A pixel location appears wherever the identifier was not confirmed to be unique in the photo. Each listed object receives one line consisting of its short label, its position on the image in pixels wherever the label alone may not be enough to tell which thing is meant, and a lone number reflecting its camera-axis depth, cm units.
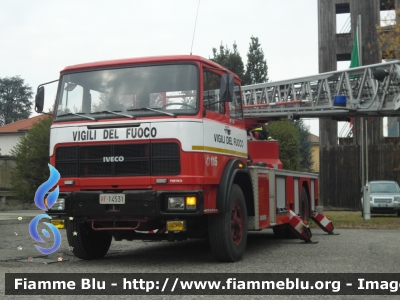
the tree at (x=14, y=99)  8062
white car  2603
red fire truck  840
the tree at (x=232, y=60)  5616
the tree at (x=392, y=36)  2197
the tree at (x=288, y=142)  3055
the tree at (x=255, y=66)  5641
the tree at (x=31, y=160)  2614
